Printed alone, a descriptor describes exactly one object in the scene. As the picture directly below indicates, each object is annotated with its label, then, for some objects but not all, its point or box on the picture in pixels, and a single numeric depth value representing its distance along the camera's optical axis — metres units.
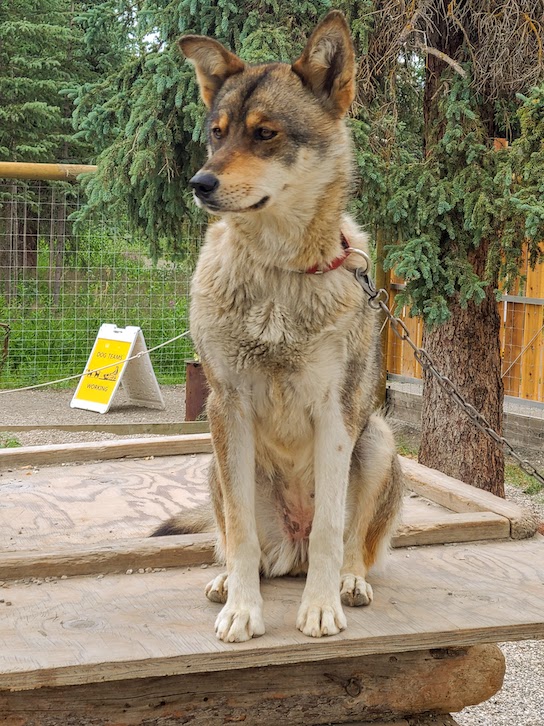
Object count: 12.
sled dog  2.37
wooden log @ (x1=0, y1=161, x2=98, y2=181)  7.34
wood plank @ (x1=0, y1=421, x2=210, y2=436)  7.28
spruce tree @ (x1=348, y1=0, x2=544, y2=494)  4.85
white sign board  8.48
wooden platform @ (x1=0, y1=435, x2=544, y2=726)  2.19
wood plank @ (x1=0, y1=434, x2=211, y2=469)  4.16
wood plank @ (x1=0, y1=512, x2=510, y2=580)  2.69
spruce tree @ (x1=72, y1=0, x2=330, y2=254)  5.45
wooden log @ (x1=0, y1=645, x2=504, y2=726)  2.35
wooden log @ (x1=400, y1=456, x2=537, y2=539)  3.23
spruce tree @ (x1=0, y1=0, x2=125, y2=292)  13.27
